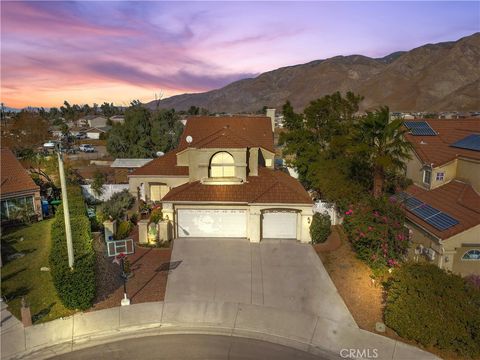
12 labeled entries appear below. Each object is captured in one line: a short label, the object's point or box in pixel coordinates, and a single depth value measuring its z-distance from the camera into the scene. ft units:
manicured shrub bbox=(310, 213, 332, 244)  76.07
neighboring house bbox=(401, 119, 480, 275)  59.93
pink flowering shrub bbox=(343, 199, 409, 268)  62.18
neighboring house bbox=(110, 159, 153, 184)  120.57
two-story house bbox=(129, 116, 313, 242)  76.43
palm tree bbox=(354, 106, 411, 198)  70.44
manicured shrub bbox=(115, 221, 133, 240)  79.88
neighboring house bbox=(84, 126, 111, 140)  327.88
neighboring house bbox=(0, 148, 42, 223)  86.74
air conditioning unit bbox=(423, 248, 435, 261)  62.85
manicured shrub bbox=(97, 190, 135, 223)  85.61
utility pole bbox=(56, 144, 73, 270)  48.52
